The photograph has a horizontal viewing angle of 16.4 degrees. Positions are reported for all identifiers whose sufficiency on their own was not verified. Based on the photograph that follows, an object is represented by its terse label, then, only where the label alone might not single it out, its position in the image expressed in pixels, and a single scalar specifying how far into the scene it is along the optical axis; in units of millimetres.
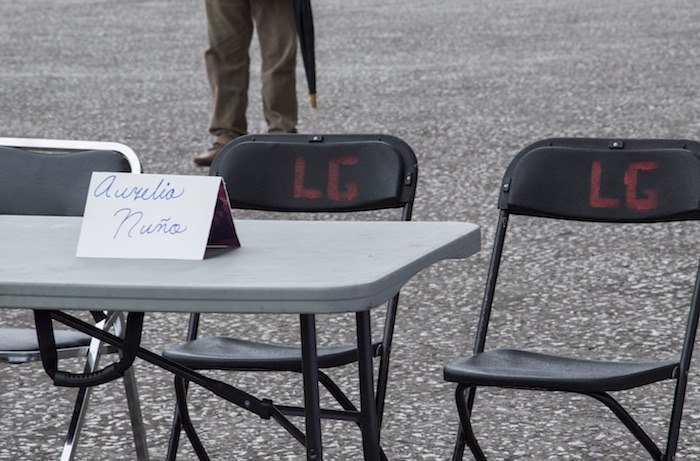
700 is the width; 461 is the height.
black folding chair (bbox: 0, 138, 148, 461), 6151
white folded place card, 4366
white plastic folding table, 3876
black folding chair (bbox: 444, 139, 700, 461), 5565
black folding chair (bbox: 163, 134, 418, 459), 5846
